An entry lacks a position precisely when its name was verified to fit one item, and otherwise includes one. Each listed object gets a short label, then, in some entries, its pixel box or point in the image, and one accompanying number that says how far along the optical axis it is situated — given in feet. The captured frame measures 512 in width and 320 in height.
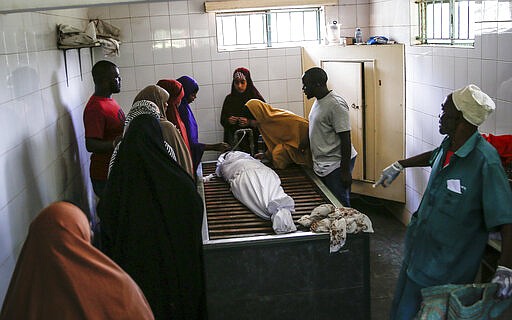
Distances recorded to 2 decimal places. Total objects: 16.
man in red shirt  13.52
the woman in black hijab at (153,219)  10.63
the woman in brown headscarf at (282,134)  16.48
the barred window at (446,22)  14.10
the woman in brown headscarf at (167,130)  11.47
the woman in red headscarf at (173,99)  14.52
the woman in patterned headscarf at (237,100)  19.83
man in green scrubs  8.27
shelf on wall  14.39
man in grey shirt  14.10
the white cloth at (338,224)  10.66
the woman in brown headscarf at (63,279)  5.73
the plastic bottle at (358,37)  20.06
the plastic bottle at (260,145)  19.63
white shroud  11.27
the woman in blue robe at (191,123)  15.80
